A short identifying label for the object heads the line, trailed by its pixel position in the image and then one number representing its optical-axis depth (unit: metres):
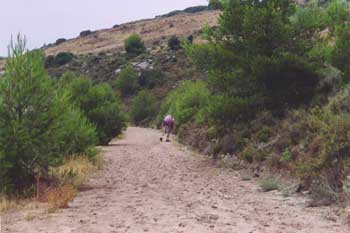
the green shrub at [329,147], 13.63
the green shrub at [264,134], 20.26
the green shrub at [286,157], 16.67
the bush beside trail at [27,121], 14.24
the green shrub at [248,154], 19.47
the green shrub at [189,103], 44.44
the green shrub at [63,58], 102.01
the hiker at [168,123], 39.47
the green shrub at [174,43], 93.94
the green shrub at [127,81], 80.81
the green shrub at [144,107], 72.69
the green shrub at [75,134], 15.72
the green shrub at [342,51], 24.98
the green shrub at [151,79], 82.56
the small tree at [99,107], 34.19
